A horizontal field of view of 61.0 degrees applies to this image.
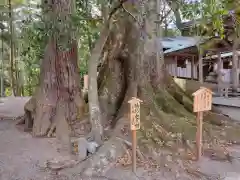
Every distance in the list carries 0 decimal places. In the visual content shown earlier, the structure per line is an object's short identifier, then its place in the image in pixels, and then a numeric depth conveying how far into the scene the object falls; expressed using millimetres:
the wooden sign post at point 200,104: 3880
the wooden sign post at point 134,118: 3496
